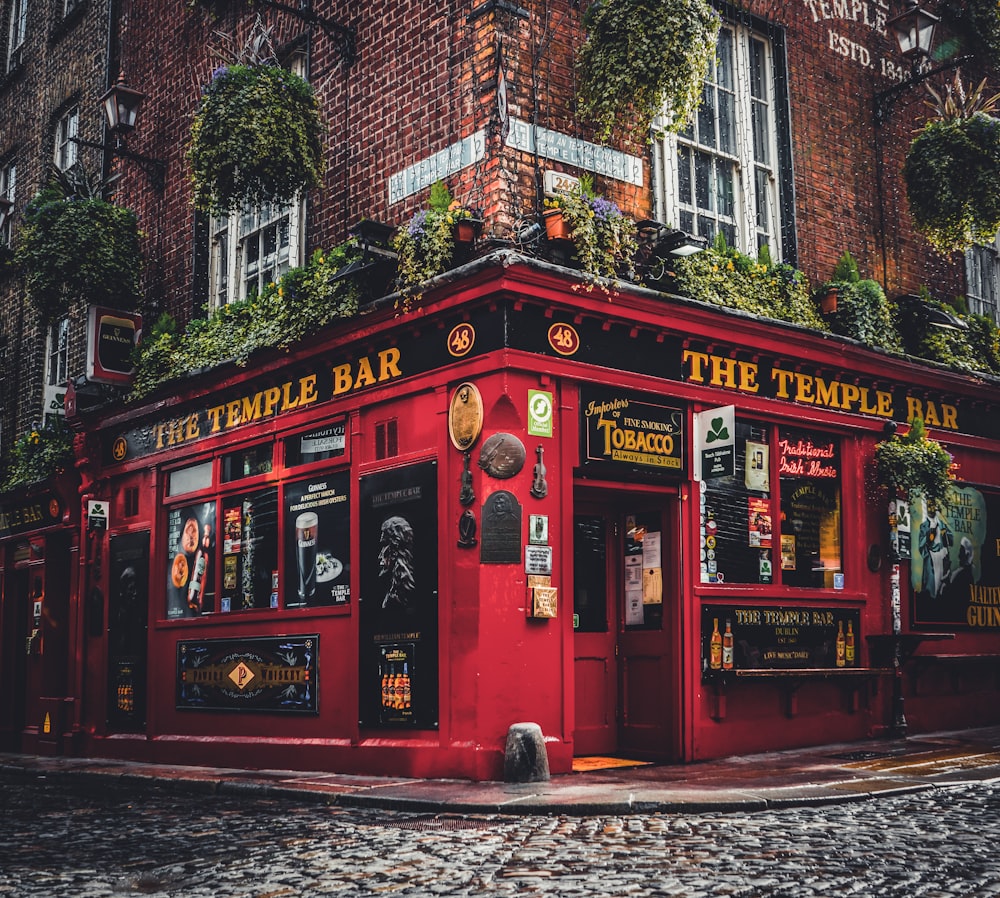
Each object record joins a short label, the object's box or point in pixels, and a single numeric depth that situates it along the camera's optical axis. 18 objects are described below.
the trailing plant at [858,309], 12.47
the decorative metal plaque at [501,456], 9.68
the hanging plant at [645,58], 9.98
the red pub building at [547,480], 9.98
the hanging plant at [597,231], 10.11
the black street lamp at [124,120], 15.15
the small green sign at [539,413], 9.91
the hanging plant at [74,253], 14.31
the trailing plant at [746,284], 11.10
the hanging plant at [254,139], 11.22
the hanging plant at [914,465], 12.35
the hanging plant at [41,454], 16.28
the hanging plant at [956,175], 12.93
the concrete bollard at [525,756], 9.22
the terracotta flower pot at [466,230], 10.07
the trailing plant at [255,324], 11.47
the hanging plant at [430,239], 10.20
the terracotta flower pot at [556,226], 10.00
